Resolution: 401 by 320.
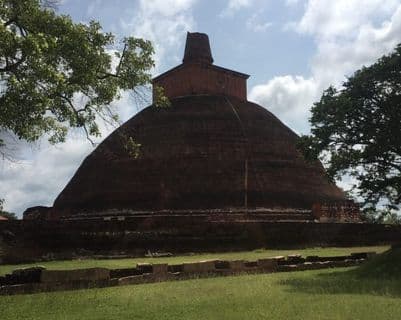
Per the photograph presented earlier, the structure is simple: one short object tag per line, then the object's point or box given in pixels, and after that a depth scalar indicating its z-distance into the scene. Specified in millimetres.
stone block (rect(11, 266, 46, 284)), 11086
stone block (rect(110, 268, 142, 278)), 12641
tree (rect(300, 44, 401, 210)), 14594
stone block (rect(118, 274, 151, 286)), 12117
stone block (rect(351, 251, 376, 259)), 18047
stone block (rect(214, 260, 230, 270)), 14539
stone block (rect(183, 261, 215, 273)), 13883
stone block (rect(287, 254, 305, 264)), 16562
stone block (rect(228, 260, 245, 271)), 14642
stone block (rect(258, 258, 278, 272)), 15372
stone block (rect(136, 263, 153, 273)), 13172
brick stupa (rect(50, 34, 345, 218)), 28312
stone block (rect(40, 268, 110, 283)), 11141
